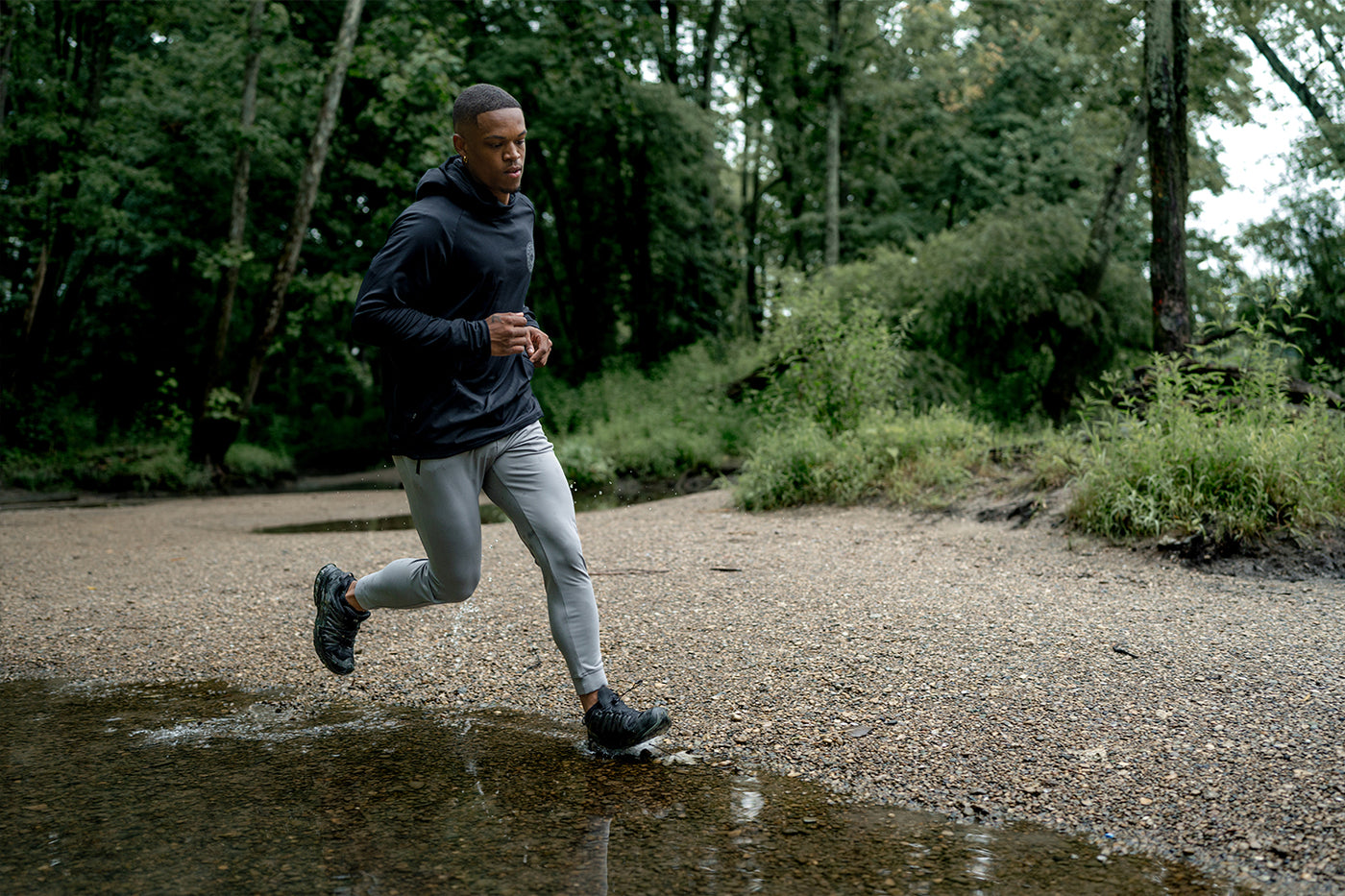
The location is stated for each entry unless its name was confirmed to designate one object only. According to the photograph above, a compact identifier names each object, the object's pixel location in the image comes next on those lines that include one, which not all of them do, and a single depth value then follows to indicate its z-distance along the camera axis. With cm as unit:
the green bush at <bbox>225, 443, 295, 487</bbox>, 1817
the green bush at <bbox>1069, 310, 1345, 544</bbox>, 634
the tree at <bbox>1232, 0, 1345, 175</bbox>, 1602
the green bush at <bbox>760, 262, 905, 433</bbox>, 1060
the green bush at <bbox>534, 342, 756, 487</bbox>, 1538
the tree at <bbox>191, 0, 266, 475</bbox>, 1606
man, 317
